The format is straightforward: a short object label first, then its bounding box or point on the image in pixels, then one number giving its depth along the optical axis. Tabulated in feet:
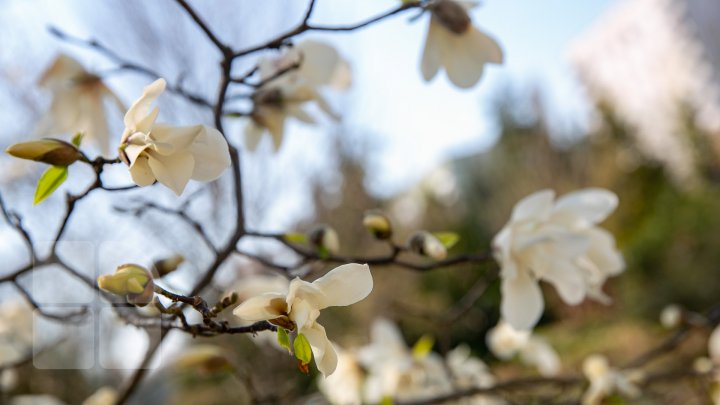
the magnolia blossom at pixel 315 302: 1.09
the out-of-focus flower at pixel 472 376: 3.58
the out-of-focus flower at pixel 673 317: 2.93
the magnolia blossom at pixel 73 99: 2.07
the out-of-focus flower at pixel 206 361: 2.22
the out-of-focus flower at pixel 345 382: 3.04
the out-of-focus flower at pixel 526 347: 3.73
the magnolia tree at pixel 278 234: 1.14
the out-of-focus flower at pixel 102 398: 2.88
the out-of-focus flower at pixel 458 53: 1.87
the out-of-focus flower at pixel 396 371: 3.03
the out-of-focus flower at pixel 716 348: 3.46
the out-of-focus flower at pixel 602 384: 2.75
